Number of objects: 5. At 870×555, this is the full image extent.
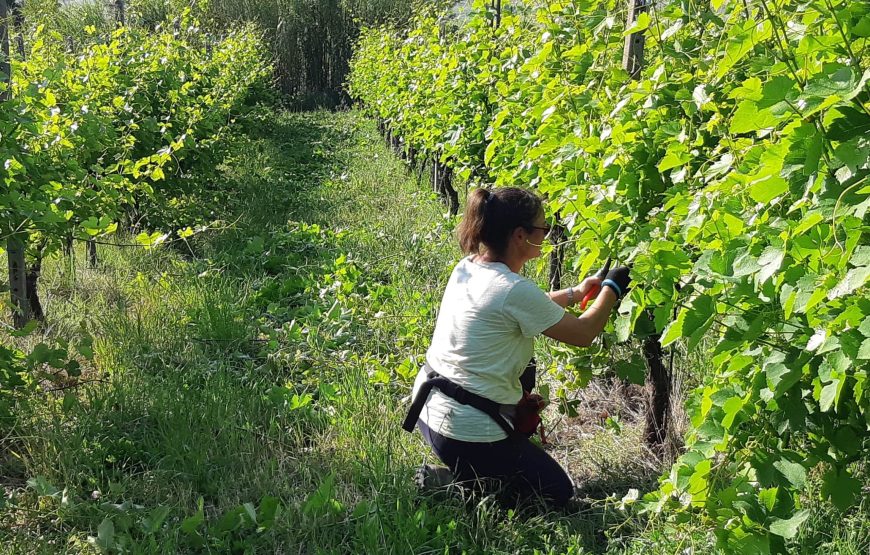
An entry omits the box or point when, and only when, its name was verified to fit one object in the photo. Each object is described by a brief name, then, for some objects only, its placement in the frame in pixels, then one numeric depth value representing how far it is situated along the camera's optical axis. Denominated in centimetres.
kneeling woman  262
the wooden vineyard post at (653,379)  272
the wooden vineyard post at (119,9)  1820
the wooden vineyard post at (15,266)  363
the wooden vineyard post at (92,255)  554
